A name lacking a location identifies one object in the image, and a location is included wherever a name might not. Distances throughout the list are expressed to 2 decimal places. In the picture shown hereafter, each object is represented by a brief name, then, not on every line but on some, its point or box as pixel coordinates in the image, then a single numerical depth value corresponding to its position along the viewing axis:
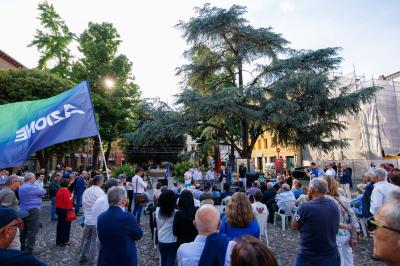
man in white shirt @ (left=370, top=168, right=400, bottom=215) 5.13
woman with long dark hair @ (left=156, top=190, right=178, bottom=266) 4.34
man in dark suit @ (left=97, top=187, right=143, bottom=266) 3.43
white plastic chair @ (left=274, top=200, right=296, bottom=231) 8.80
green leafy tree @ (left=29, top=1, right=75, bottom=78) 27.78
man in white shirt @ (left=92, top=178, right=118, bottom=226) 5.01
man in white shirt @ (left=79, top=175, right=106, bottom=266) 5.69
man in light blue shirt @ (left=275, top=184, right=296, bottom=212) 8.86
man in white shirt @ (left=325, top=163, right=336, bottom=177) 12.83
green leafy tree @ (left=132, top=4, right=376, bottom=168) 19.27
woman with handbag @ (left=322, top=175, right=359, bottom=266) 4.01
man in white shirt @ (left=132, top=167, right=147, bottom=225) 9.40
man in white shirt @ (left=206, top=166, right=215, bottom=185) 17.65
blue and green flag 6.17
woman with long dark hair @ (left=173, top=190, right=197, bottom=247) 4.14
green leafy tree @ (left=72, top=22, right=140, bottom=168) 32.78
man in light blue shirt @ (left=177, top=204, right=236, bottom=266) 2.57
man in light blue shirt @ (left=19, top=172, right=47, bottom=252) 6.24
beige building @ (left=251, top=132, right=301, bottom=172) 43.07
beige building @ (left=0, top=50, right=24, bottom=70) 37.91
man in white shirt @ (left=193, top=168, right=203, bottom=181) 17.25
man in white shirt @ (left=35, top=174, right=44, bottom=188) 10.64
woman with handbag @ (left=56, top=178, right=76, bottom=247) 7.39
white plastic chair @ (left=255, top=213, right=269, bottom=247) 6.86
